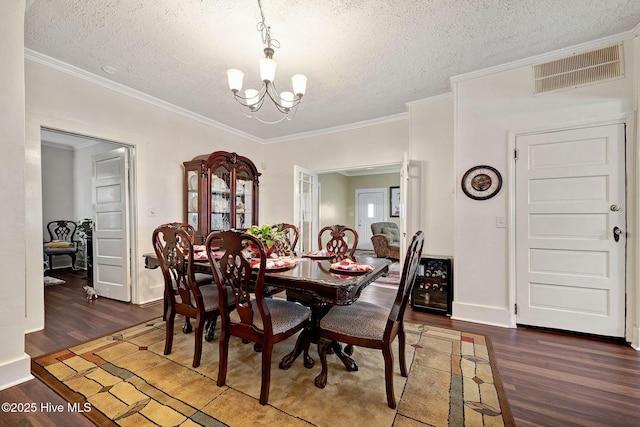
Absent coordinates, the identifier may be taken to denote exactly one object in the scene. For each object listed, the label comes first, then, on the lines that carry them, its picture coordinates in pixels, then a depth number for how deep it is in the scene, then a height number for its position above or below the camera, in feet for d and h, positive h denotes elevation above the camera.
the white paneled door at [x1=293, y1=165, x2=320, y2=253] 14.51 +0.29
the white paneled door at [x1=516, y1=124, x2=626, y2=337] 7.79 -0.62
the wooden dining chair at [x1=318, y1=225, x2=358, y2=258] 9.22 -1.13
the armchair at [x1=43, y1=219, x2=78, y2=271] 16.43 -1.84
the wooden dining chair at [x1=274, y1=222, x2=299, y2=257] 8.60 -1.26
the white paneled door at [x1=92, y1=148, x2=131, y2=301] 11.10 -0.55
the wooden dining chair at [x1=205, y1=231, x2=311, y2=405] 5.09 -2.13
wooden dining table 5.01 -1.42
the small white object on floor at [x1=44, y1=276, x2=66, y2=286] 14.08 -3.64
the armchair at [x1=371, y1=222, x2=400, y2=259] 22.15 -2.50
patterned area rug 4.79 -3.65
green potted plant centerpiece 7.11 -0.64
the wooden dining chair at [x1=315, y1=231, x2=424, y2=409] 5.09 -2.35
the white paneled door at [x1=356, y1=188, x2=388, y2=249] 27.89 +0.08
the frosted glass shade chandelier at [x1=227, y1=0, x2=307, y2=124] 6.37 +3.35
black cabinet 9.98 -2.86
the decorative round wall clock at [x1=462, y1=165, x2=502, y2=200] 9.13 +0.97
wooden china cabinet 12.19 +1.00
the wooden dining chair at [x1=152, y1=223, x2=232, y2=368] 6.23 -1.88
